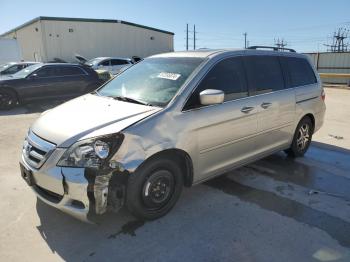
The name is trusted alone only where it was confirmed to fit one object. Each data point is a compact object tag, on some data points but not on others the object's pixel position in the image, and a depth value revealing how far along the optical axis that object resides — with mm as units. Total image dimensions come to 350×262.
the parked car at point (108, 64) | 18483
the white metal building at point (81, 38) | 29703
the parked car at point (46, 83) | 11070
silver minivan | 3049
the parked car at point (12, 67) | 14075
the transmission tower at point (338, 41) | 57750
